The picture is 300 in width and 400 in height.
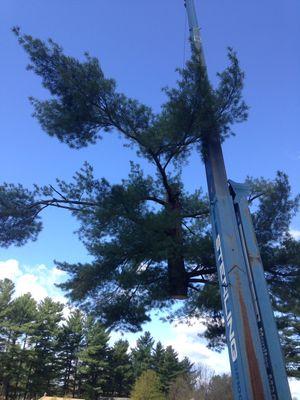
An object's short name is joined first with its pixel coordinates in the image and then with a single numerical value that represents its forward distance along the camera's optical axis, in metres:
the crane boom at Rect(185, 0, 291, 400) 4.29
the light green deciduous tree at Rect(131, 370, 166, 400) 39.31
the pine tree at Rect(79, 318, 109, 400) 44.50
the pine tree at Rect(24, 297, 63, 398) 42.00
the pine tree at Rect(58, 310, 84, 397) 45.56
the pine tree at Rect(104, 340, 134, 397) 47.22
